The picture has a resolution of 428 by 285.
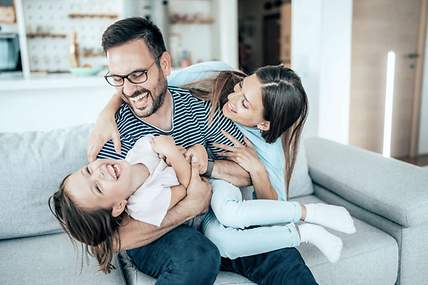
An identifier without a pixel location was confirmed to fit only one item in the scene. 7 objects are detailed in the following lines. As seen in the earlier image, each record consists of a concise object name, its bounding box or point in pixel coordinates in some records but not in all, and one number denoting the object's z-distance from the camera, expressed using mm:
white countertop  2730
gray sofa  1323
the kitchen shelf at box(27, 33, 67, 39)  4338
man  1075
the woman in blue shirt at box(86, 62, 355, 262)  1146
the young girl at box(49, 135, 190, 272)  1041
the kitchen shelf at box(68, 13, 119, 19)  4406
